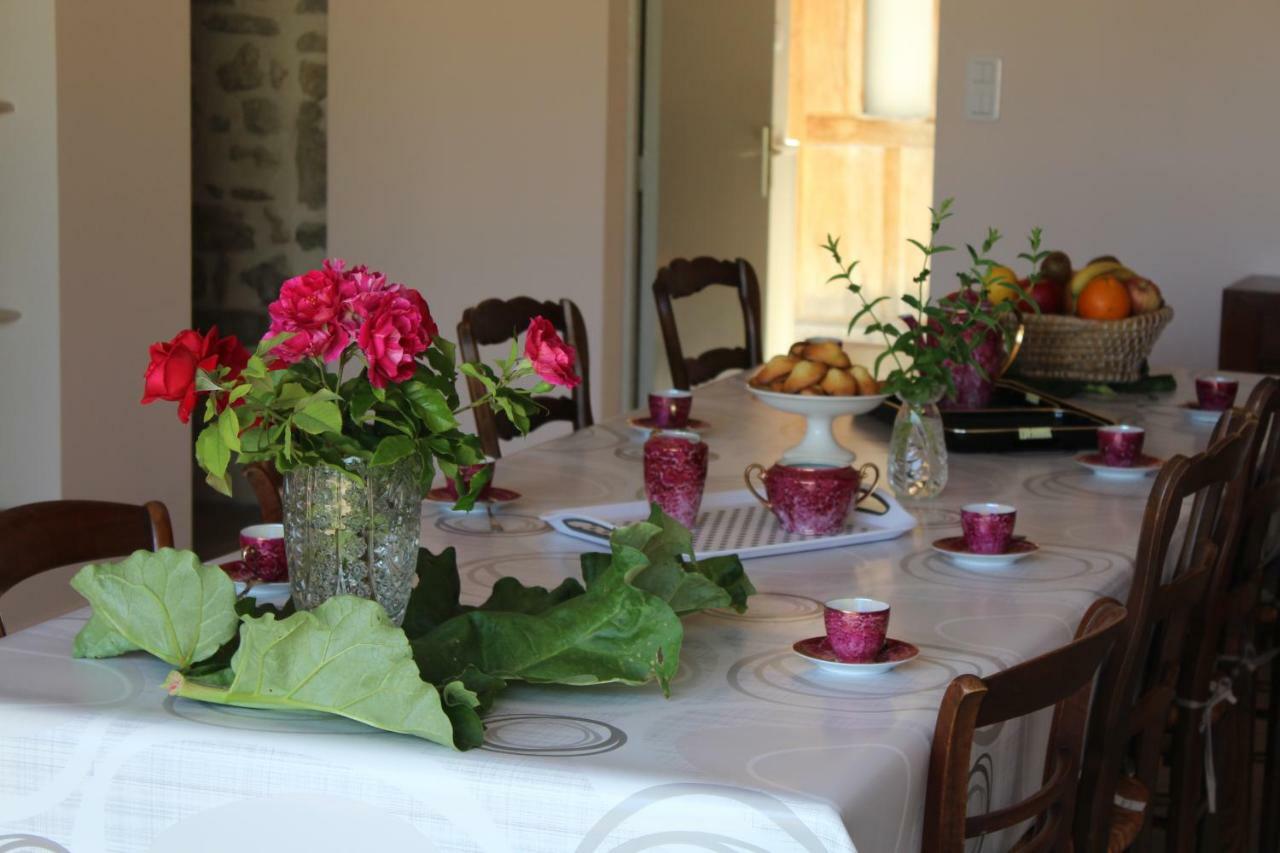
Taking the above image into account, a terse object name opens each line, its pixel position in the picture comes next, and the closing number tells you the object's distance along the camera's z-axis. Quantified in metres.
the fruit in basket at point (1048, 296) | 3.05
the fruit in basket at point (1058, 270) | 3.09
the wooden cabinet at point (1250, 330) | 3.99
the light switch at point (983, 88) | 4.53
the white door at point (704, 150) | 5.23
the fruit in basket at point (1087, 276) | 3.06
